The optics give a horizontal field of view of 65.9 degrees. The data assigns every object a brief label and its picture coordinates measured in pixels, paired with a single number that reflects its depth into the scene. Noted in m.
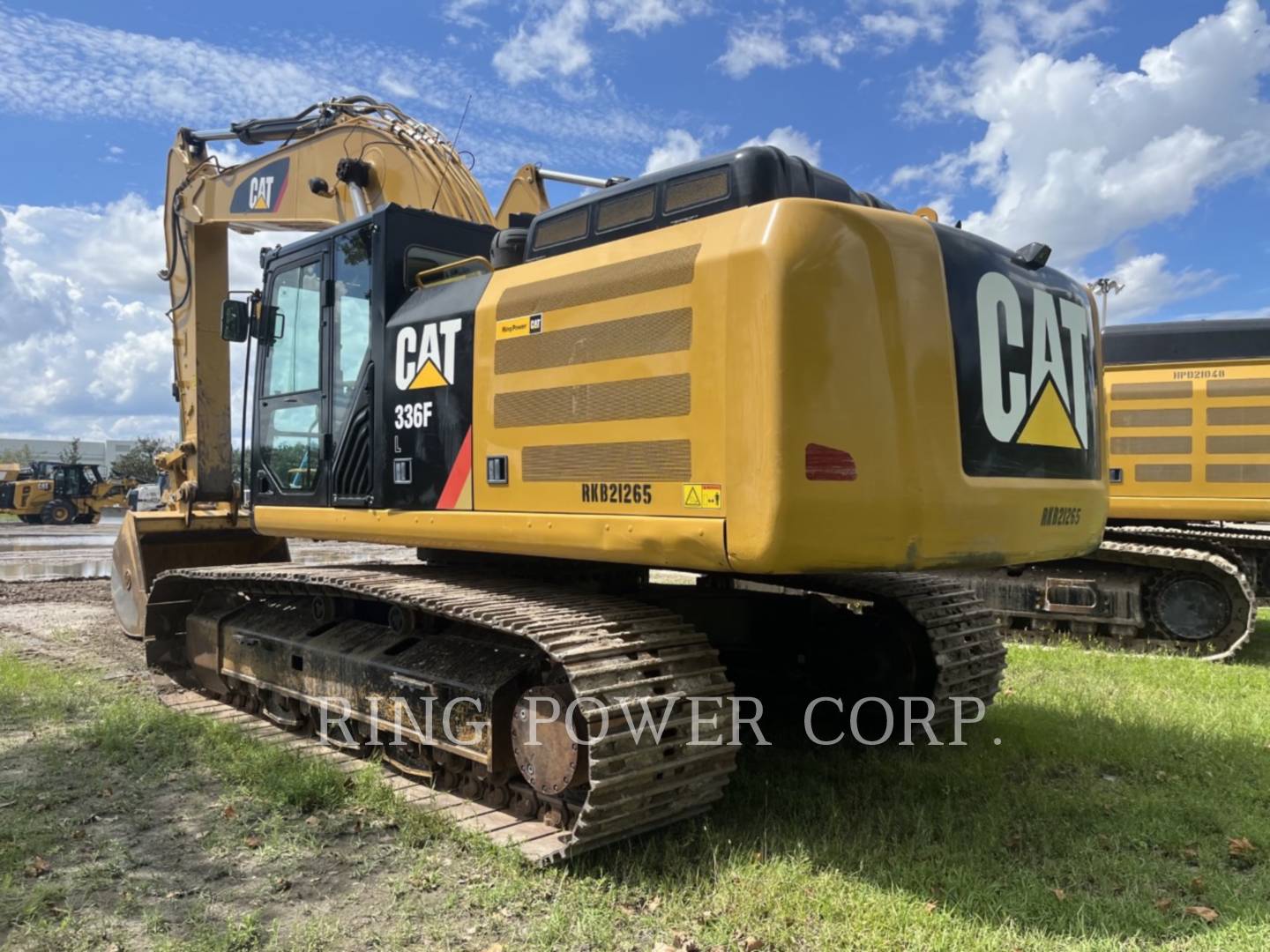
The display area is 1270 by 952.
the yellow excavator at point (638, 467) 3.49
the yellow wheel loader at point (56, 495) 30.70
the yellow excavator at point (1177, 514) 8.81
